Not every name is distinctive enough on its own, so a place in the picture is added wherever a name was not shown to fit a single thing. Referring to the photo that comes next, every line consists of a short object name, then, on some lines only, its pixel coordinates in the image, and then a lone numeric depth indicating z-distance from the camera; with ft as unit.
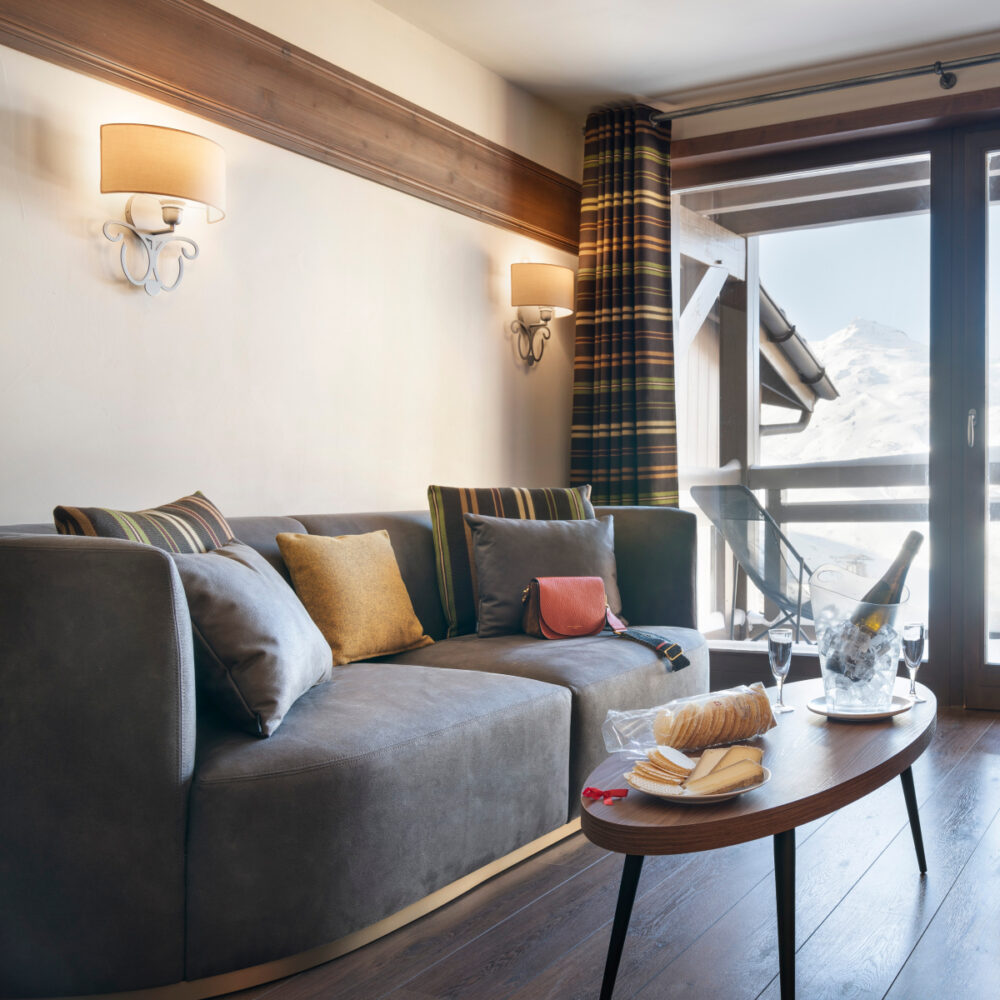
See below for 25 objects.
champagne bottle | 6.91
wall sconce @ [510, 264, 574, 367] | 13.44
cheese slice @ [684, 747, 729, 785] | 5.22
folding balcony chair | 13.99
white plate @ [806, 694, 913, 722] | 6.77
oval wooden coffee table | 4.77
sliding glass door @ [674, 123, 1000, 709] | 13.07
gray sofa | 5.35
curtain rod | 12.50
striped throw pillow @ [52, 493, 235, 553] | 6.39
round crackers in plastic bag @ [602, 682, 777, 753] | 5.82
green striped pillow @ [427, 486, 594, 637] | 10.28
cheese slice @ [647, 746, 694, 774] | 5.28
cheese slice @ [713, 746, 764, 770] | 5.31
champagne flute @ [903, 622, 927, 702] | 7.06
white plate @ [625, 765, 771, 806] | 5.00
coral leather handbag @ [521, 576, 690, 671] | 9.66
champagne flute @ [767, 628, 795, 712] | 6.86
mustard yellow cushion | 8.44
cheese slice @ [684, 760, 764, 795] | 5.05
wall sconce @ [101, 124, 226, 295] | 8.16
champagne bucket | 6.92
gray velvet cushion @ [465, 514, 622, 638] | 9.97
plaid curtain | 14.37
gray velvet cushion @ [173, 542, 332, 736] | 6.03
